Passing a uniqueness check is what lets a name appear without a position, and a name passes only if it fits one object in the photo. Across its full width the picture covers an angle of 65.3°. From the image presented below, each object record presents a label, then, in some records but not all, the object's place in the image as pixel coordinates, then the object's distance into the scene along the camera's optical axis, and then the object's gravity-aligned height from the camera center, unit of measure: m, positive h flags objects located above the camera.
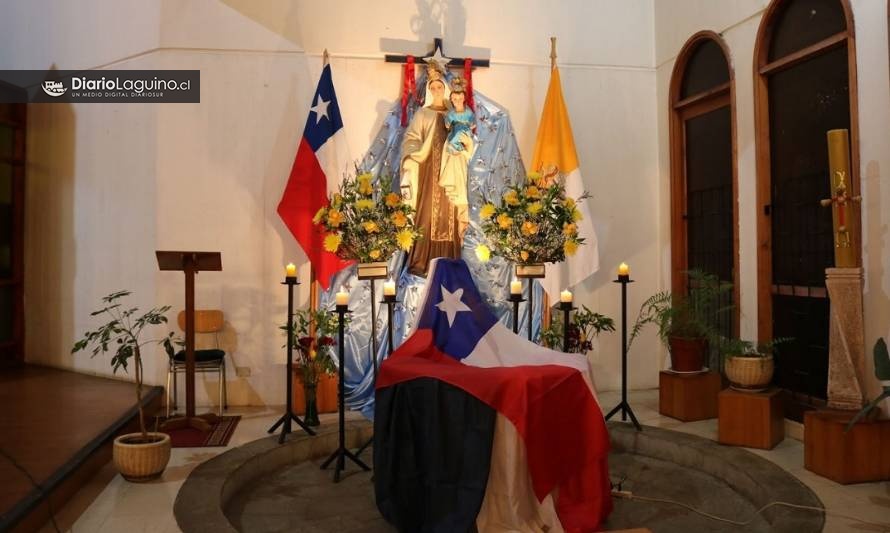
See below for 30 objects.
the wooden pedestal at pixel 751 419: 4.36 -0.88
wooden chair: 5.24 -0.53
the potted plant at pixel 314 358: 4.98 -0.54
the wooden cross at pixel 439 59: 6.02 +1.96
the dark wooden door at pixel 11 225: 6.70 +0.61
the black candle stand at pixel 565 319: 4.48 -0.24
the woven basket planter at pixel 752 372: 4.48 -0.60
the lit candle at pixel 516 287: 4.58 -0.03
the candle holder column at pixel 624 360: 4.77 -0.55
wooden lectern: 4.75 -0.06
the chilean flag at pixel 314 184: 5.64 +0.82
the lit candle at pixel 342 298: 4.03 -0.08
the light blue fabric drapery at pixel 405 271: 5.89 +0.14
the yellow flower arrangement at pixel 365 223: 4.75 +0.42
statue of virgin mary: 5.82 +0.80
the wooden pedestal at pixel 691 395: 5.14 -0.85
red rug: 4.53 -1.02
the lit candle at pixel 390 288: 4.28 -0.03
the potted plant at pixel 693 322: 5.19 -0.32
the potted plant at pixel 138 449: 3.68 -0.87
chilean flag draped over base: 3.23 -0.79
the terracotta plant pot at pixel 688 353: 5.20 -0.55
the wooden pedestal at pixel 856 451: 3.71 -0.92
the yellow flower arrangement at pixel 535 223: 4.98 +0.43
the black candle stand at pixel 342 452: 4.13 -1.01
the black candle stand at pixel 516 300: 4.61 -0.12
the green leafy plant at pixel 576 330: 5.07 -0.38
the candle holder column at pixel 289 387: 4.41 -0.67
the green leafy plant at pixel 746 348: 4.59 -0.46
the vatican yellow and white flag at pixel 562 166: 5.96 +1.00
